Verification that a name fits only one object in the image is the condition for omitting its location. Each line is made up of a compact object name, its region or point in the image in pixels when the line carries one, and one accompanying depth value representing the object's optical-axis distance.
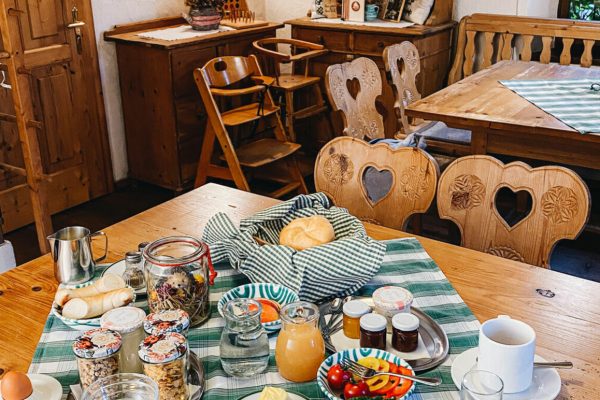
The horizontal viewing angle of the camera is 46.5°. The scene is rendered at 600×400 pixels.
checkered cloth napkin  1.38
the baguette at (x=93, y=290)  1.35
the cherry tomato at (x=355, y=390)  1.08
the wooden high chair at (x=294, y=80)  3.87
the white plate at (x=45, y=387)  1.10
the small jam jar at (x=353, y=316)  1.27
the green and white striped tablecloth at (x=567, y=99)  2.64
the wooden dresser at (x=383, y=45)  3.99
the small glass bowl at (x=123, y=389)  1.01
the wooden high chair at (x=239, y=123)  3.60
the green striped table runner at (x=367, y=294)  1.15
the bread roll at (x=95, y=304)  1.32
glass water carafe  1.17
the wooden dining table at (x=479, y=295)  1.25
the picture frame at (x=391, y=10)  4.21
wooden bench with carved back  3.77
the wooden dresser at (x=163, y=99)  3.76
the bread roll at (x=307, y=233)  1.48
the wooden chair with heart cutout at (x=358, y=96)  2.99
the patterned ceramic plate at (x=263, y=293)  1.36
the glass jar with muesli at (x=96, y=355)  1.07
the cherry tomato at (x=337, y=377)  1.11
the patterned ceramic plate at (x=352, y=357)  1.13
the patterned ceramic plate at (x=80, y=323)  1.30
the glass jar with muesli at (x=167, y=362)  1.05
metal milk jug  1.47
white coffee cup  1.07
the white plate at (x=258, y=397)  1.10
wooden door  3.47
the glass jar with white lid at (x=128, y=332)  1.15
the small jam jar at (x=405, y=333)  1.22
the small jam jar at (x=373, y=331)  1.22
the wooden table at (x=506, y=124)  2.59
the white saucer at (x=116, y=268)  1.53
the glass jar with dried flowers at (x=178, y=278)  1.25
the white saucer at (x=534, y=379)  1.10
